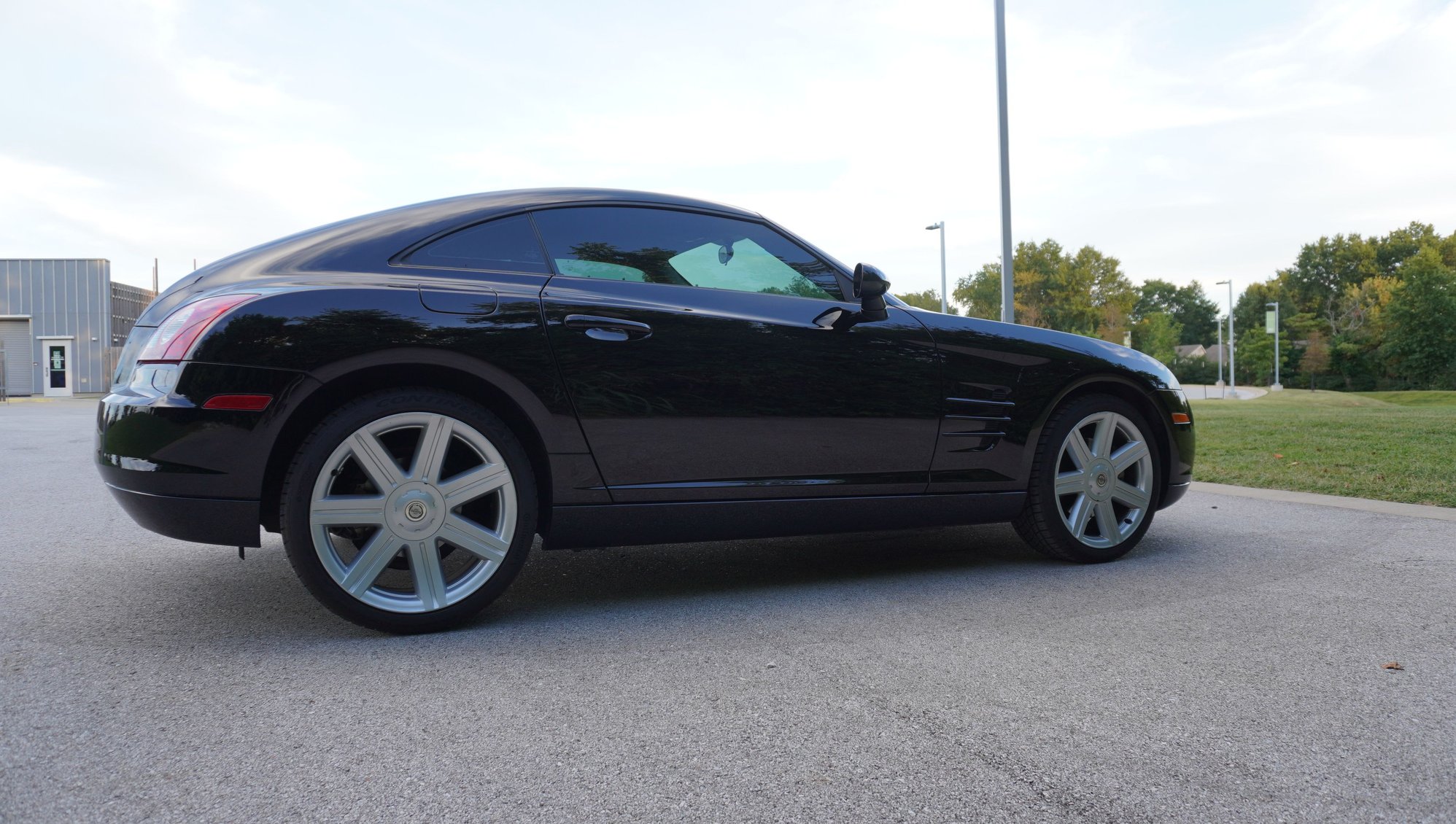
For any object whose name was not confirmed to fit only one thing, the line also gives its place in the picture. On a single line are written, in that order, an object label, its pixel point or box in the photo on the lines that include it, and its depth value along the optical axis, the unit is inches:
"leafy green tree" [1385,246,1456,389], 2527.1
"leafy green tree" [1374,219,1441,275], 3208.7
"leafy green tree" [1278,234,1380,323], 3233.3
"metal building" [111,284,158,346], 1815.9
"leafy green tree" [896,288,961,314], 2336.4
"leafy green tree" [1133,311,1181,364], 3206.0
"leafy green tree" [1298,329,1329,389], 2866.6
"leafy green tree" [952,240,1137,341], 2372.0
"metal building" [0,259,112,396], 1753.2
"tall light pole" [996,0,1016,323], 532.7
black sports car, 113.7
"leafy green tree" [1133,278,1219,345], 4948.6
